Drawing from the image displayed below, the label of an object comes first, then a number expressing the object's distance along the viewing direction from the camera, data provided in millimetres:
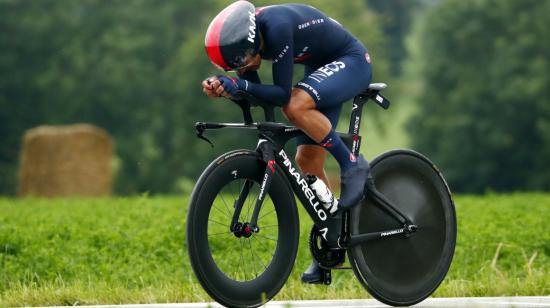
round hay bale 62250
